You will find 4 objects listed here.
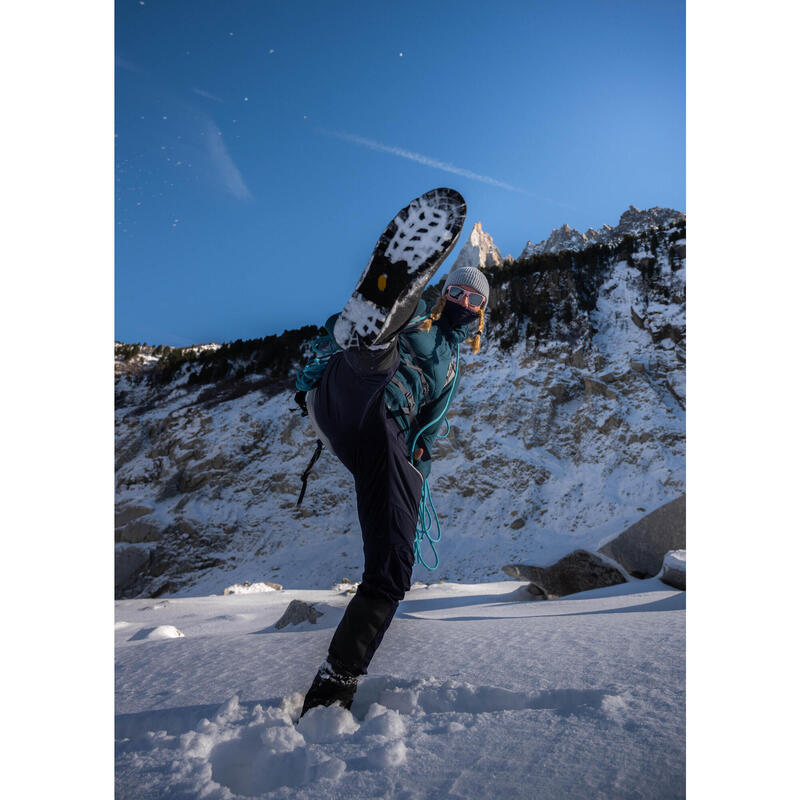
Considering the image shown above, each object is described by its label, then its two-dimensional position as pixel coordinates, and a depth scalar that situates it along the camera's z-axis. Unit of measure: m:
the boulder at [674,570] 3.29
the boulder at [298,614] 3.36
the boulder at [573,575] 4.31
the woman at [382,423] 1.15
